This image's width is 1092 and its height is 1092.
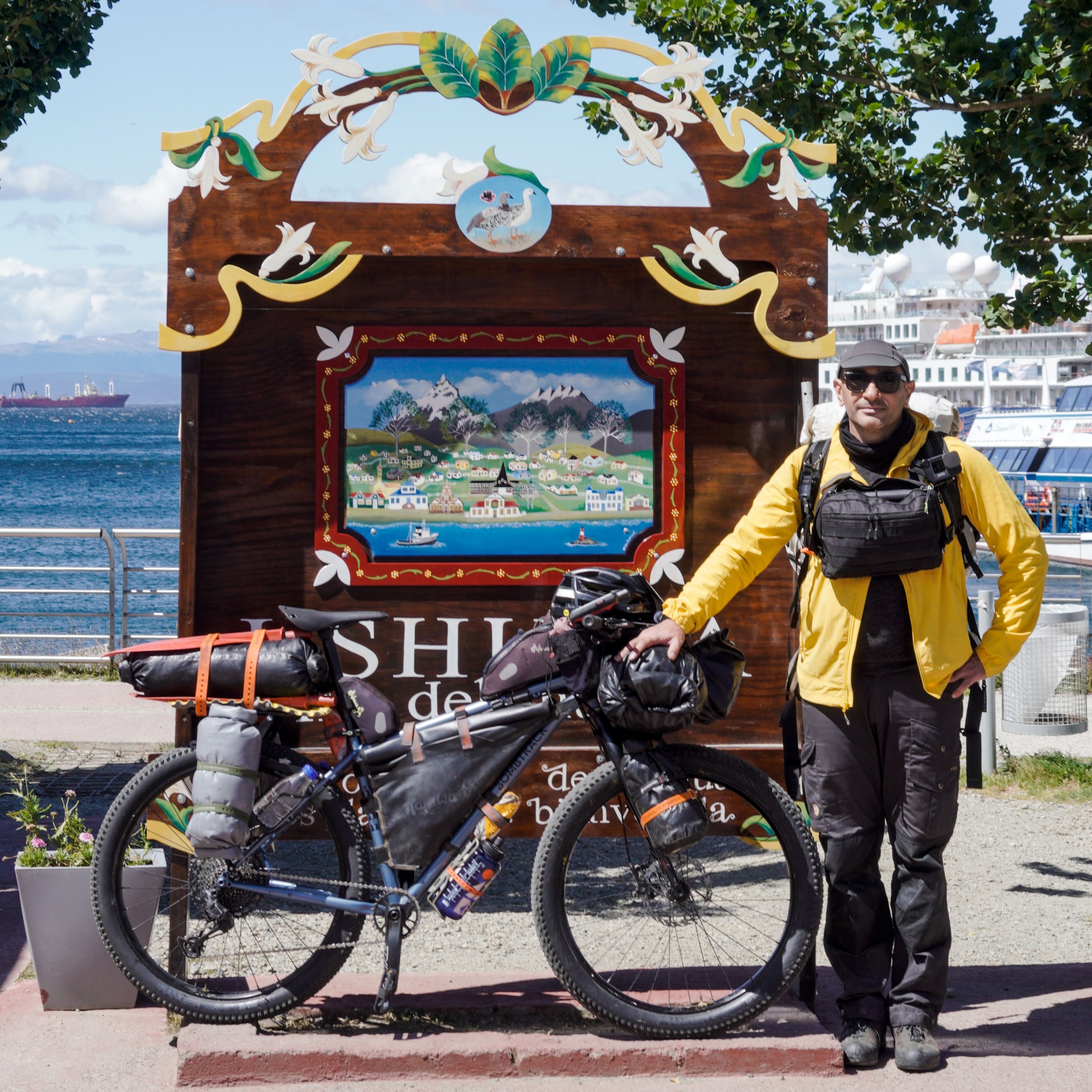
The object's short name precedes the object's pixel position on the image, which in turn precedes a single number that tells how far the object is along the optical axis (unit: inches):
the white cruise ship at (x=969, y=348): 3189.0
